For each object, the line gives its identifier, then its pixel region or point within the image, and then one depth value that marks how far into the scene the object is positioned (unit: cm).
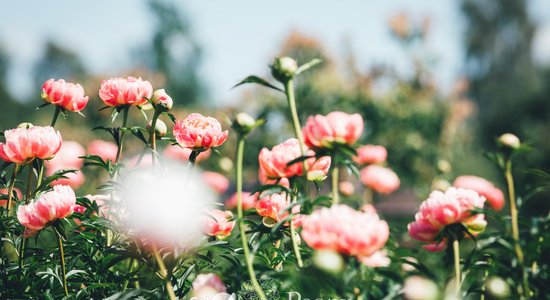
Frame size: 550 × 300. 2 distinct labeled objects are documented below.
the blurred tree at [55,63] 3872
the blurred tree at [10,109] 2491
